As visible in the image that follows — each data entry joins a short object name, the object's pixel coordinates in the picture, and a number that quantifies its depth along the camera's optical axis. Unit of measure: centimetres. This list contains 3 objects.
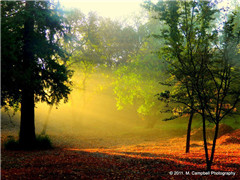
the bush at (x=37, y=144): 1470
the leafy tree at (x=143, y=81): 2628
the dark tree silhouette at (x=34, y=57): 1269
